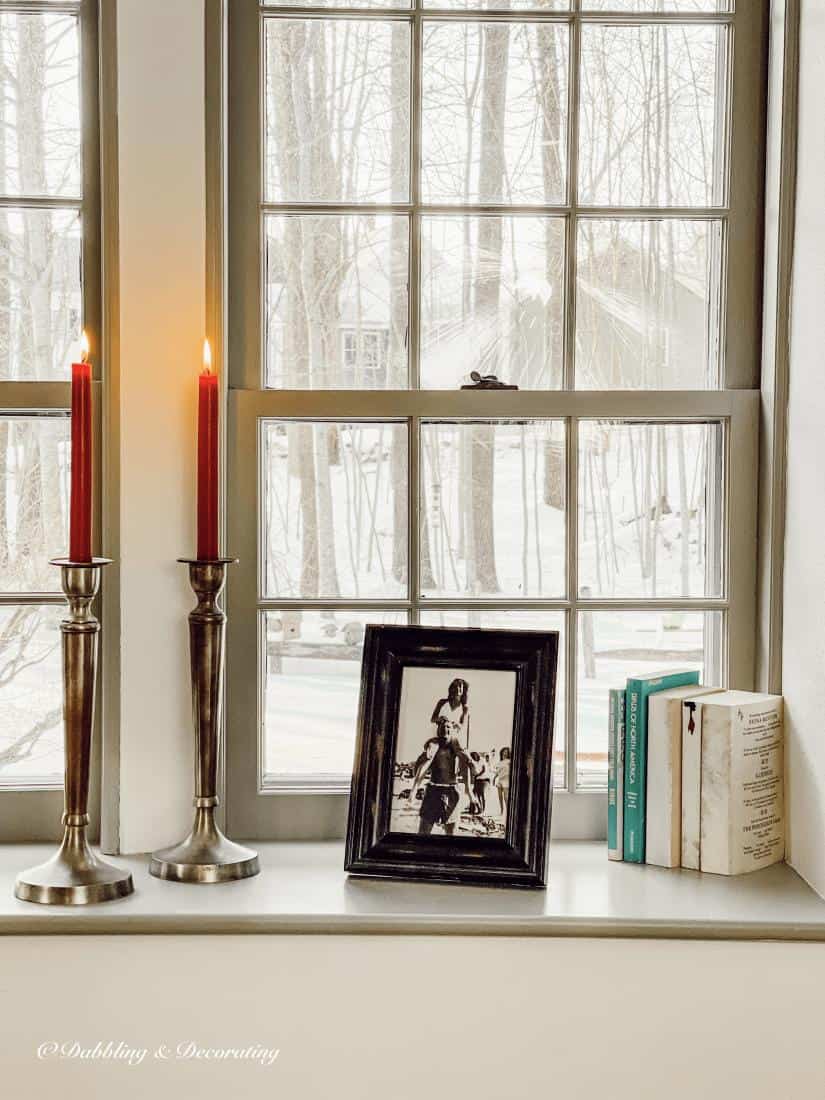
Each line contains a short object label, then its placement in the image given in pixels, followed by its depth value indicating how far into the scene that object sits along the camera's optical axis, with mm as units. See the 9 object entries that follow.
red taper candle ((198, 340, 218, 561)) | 1573
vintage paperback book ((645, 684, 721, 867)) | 1639
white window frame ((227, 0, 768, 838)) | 1778
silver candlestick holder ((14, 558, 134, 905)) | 1496
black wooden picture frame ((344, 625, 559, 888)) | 1600
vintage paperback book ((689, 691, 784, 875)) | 1609
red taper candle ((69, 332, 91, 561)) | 1471
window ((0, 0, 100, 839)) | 1760
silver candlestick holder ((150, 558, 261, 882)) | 1593
